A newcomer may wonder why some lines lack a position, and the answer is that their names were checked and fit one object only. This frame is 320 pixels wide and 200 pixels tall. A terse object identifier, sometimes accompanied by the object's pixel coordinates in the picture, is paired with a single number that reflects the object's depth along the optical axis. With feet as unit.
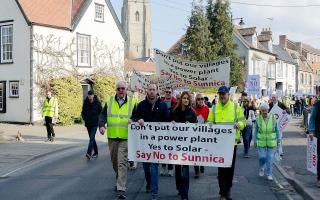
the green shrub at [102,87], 101.91
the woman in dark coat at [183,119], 26.12
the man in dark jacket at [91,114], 43.79
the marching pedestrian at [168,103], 35.78
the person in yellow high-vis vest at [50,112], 57.36
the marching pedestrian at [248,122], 47.43
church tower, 331.77
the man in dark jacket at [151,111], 27.04
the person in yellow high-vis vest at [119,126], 27.61
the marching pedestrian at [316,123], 30.45
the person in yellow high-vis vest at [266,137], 34.58
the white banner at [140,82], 52.10
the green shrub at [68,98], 87.15
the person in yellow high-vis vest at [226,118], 26.53
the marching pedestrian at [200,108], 36.10
